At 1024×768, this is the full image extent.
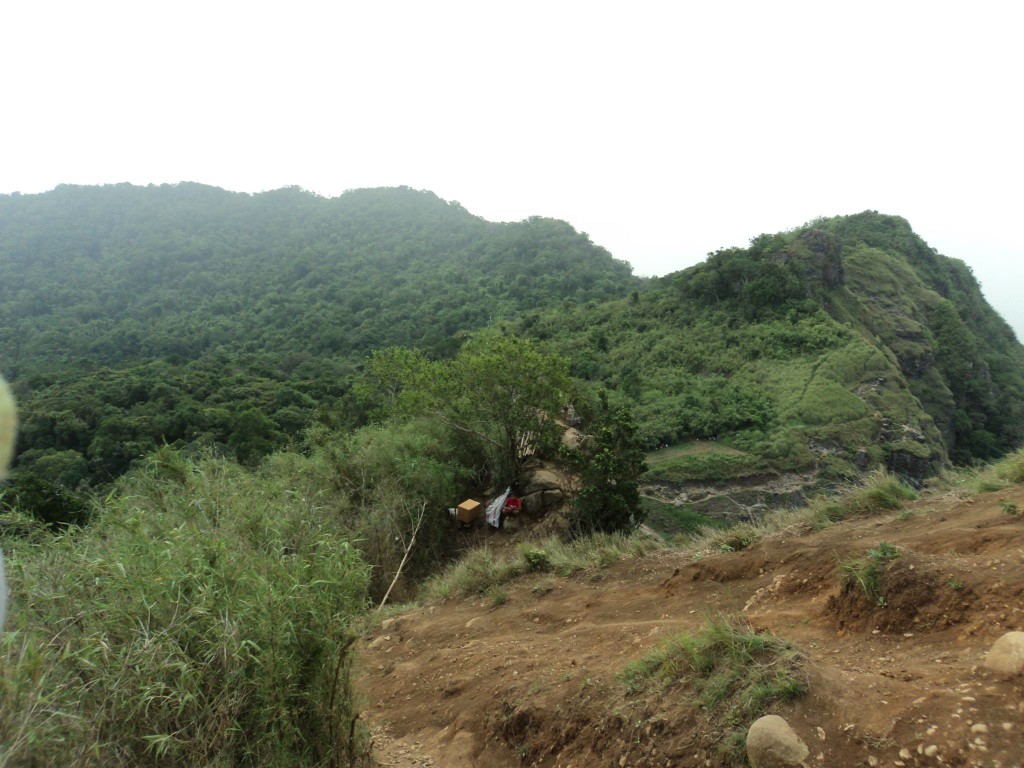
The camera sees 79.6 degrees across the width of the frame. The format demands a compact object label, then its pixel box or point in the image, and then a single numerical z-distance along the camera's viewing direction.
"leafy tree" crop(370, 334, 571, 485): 14.58
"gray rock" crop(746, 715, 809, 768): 3.02
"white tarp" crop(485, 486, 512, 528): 13.56
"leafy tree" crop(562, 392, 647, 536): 11.92
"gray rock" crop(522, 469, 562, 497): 14.15
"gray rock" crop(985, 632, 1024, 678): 3.04
